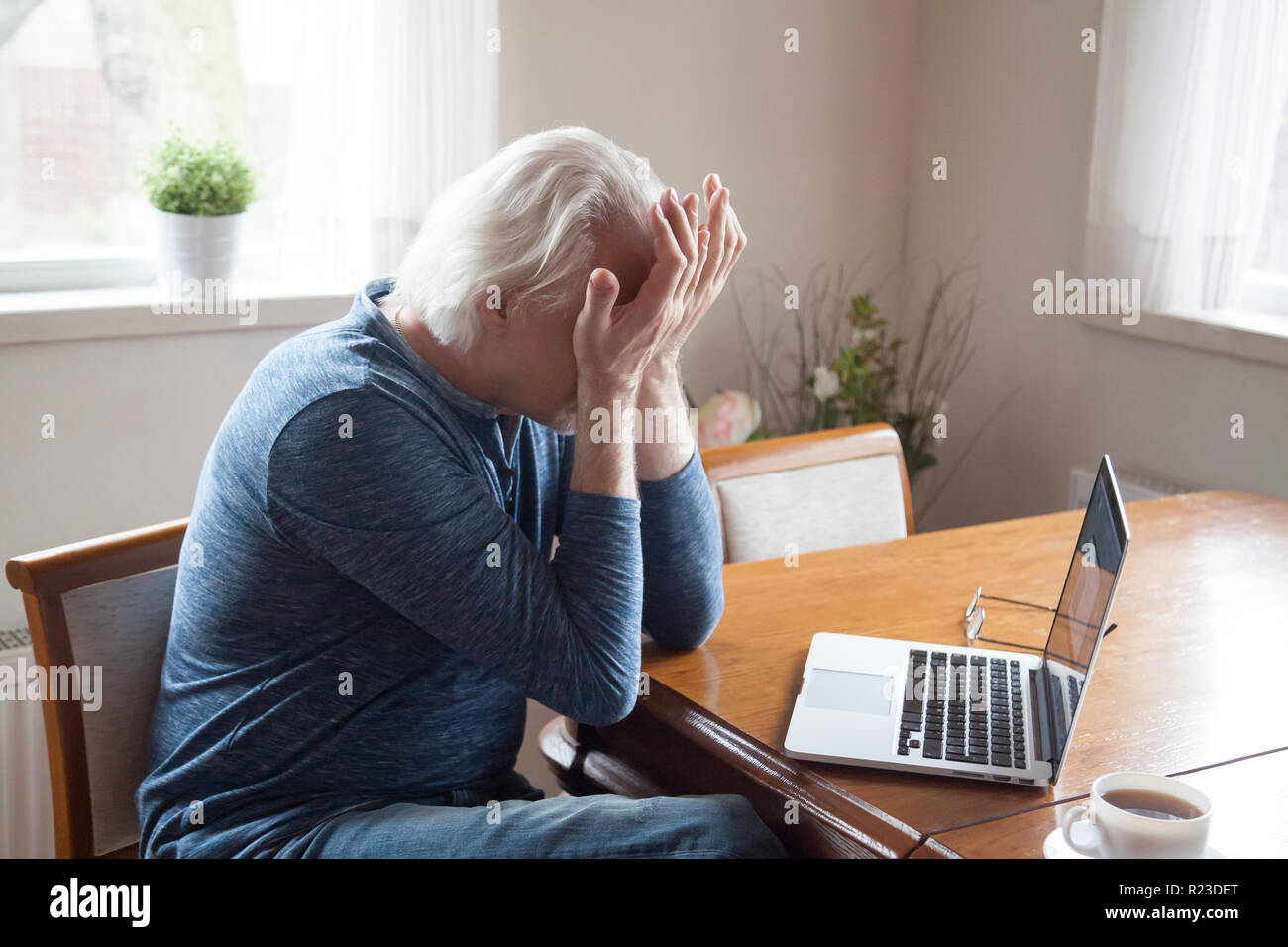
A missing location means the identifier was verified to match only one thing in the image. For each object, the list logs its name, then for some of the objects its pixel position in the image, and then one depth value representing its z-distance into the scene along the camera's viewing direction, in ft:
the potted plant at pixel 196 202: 7.28
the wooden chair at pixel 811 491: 5.95
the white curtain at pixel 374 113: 7.63
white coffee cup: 3.02
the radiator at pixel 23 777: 6.25
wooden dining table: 3.47
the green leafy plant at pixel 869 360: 9.26
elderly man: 3.75
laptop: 3.62
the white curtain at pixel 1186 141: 7.50
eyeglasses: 4.64
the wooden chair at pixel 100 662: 4.21
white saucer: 3.16
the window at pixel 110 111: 7.23
